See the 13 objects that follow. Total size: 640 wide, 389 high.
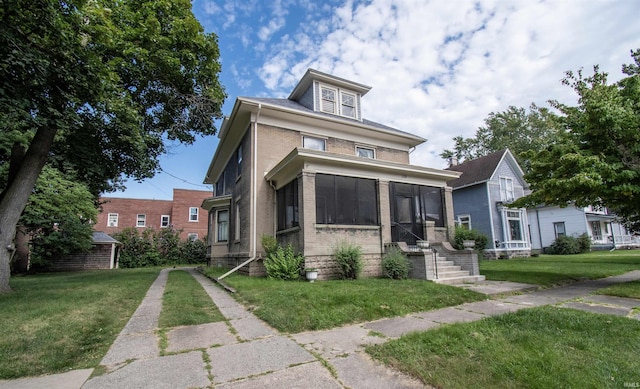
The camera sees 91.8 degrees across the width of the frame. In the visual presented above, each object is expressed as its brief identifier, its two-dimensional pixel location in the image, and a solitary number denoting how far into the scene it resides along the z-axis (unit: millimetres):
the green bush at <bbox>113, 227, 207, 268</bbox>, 25609
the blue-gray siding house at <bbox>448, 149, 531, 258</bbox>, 21339
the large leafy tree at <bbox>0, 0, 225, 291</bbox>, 6285
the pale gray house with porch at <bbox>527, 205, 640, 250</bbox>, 26688
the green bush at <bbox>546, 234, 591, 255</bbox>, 24062
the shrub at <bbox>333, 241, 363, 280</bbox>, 9688
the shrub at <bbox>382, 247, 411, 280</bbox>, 9734
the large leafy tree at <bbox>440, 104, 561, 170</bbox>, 33000
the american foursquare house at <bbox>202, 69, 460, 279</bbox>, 10242
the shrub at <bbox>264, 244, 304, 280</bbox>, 9516
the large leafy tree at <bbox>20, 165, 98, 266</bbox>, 12852
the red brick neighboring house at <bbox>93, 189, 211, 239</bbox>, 32094
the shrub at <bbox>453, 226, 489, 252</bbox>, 12369
